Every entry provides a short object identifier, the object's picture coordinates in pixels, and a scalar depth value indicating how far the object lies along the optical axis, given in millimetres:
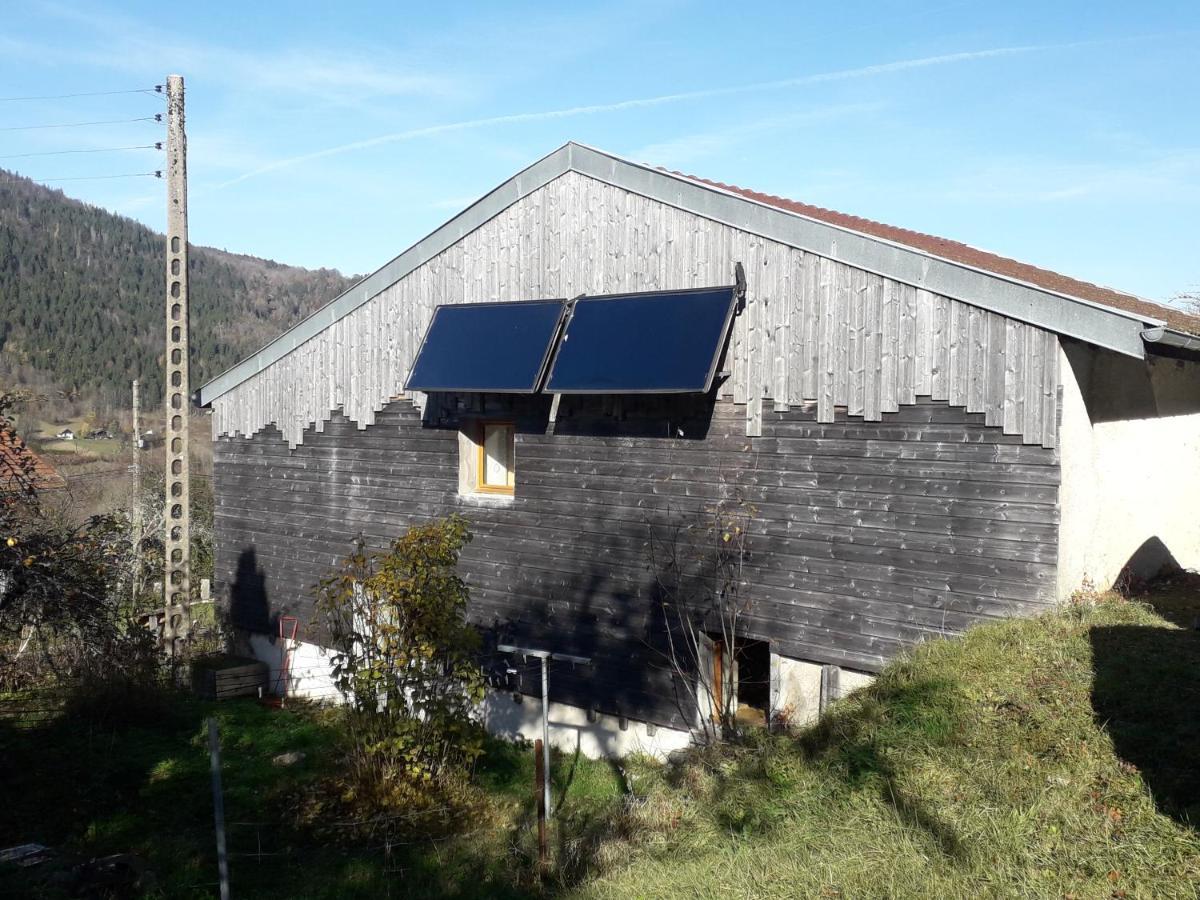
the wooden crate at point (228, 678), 14680
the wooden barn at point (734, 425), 8711
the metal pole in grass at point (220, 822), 6316
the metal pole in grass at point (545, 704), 7711
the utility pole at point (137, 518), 19688
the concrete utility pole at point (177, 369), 14047
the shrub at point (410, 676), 8891
